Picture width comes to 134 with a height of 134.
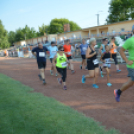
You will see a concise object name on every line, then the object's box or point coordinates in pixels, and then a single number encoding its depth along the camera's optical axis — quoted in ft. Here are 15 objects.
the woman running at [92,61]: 17.30
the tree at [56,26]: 256.89
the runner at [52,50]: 27.43
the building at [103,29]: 87.89
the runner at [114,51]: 25.64
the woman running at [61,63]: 18.71
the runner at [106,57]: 20.33
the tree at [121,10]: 148.66
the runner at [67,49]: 29.32
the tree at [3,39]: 183.11
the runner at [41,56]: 22.08
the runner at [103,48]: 20.90
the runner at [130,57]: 11.36
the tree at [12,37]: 285.23
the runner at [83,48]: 30.26
